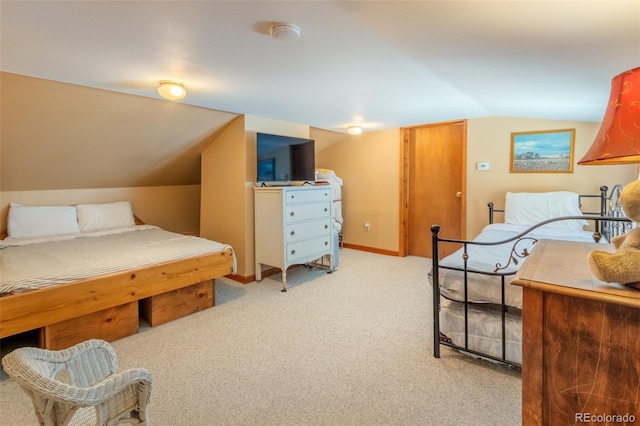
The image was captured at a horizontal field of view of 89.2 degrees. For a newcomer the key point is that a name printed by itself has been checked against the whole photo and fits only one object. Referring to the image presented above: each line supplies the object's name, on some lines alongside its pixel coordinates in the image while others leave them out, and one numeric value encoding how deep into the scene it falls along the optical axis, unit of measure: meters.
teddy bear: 0.89
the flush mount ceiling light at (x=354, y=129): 4.59
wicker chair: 0.91
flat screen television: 3.80
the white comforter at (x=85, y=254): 2.19
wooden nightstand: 0.89
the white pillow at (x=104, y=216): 3.73
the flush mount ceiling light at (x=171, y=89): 2.47
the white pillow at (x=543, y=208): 3.42
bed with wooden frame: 2.07
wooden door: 4.59
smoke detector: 1.59
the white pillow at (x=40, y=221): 3.32
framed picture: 3.66
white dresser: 3.58
